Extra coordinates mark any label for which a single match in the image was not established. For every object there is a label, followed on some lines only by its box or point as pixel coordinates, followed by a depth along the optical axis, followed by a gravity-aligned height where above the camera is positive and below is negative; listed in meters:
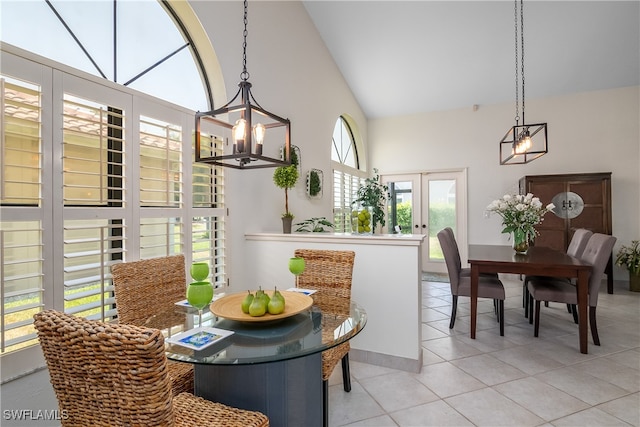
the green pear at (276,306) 1.45 -0.41
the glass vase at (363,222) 2.96 -0.07
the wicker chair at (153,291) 1.64 -0.45
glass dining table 1.23 -0.67
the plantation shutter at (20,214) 1.56 +0.01
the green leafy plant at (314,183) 4.33 +0.42
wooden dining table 2.86 -0.51
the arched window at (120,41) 1.81 +1.17
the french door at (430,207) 6.23 +0.14
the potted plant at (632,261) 4.84 -0.74
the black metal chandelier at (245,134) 1.47 +0.39
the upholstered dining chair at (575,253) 3.59 -0.48
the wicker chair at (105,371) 0.80 -0.41
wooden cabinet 4.93 +0.15
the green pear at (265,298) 1.46 -0.38
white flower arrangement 3.69 -0.02
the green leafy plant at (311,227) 3.67 -0.15
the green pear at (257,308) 1.43 -0.41
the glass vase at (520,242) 3.68 -0.33
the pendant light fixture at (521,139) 3.52 +1.15
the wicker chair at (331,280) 2.04 -0.44
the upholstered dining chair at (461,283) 3.22 -0.72
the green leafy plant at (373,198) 5.84 +0.29
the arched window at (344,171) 5.36 +0.80
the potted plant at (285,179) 3.28 +0.36
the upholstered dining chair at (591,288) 2.94 -0.72
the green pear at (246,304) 1.48 -0.41
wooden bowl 1.42 -0.44
